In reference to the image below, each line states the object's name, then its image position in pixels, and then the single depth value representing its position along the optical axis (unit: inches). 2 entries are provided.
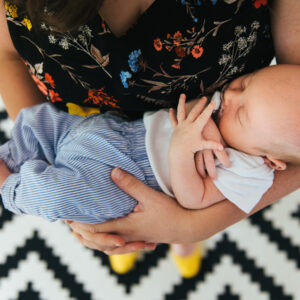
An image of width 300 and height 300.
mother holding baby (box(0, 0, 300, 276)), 24.3
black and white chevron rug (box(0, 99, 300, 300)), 46.9
